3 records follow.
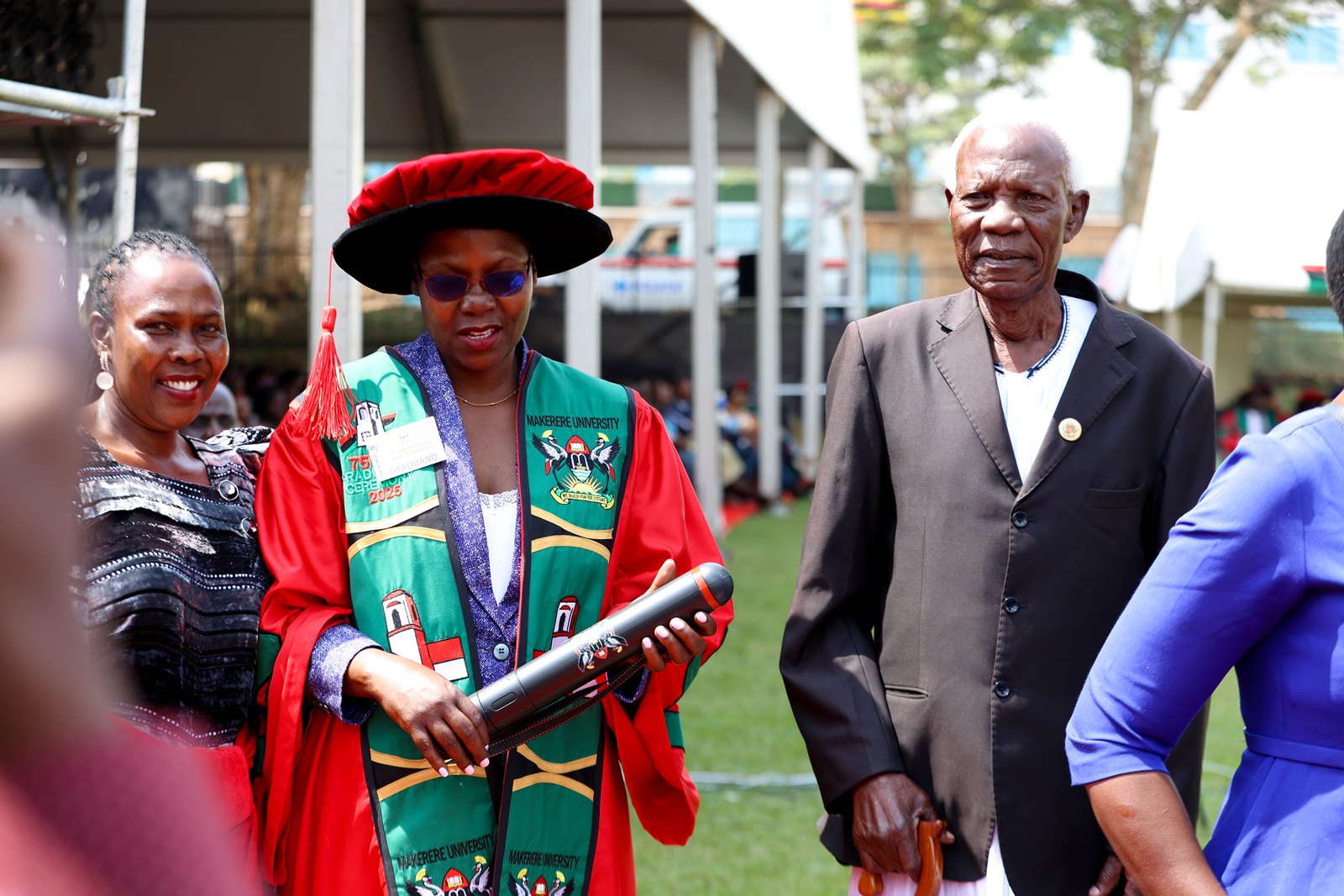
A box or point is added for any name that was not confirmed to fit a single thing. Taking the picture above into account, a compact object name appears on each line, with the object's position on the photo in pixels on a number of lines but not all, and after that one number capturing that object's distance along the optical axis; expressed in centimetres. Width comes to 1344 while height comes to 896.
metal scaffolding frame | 342
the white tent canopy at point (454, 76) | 1289
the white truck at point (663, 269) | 2400
